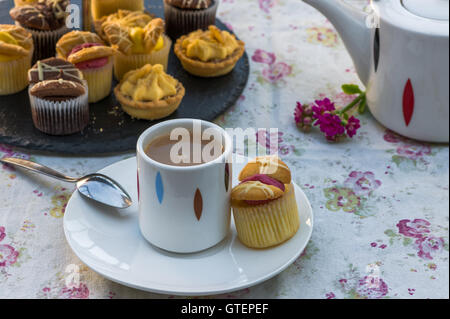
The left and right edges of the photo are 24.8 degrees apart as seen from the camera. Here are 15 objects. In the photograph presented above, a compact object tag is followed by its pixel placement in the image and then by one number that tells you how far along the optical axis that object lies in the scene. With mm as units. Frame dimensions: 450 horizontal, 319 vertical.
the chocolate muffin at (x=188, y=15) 979
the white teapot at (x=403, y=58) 742
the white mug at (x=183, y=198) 672
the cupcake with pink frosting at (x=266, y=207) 687
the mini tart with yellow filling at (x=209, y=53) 921
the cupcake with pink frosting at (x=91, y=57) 873
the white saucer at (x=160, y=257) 669
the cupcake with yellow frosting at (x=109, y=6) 980
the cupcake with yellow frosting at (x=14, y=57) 876
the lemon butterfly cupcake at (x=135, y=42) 905
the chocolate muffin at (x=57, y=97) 838
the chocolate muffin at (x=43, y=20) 921
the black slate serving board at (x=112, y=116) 837
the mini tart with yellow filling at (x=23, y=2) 939
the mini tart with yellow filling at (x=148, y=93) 859
